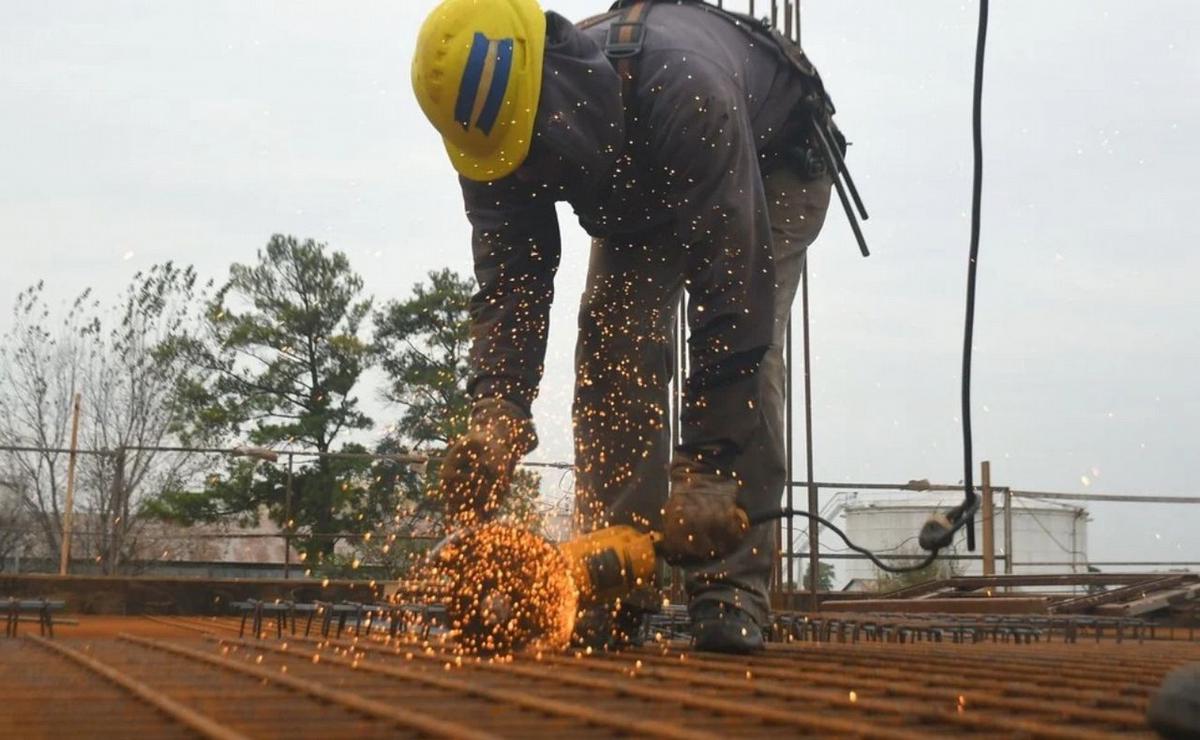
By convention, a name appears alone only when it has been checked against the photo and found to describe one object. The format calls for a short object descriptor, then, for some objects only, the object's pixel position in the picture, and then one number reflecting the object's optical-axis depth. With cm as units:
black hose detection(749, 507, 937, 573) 317
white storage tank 1073
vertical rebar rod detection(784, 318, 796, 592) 730
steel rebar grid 166
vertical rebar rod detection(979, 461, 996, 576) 1049
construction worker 299
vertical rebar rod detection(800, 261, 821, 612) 771
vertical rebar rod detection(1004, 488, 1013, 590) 1054
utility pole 1216
